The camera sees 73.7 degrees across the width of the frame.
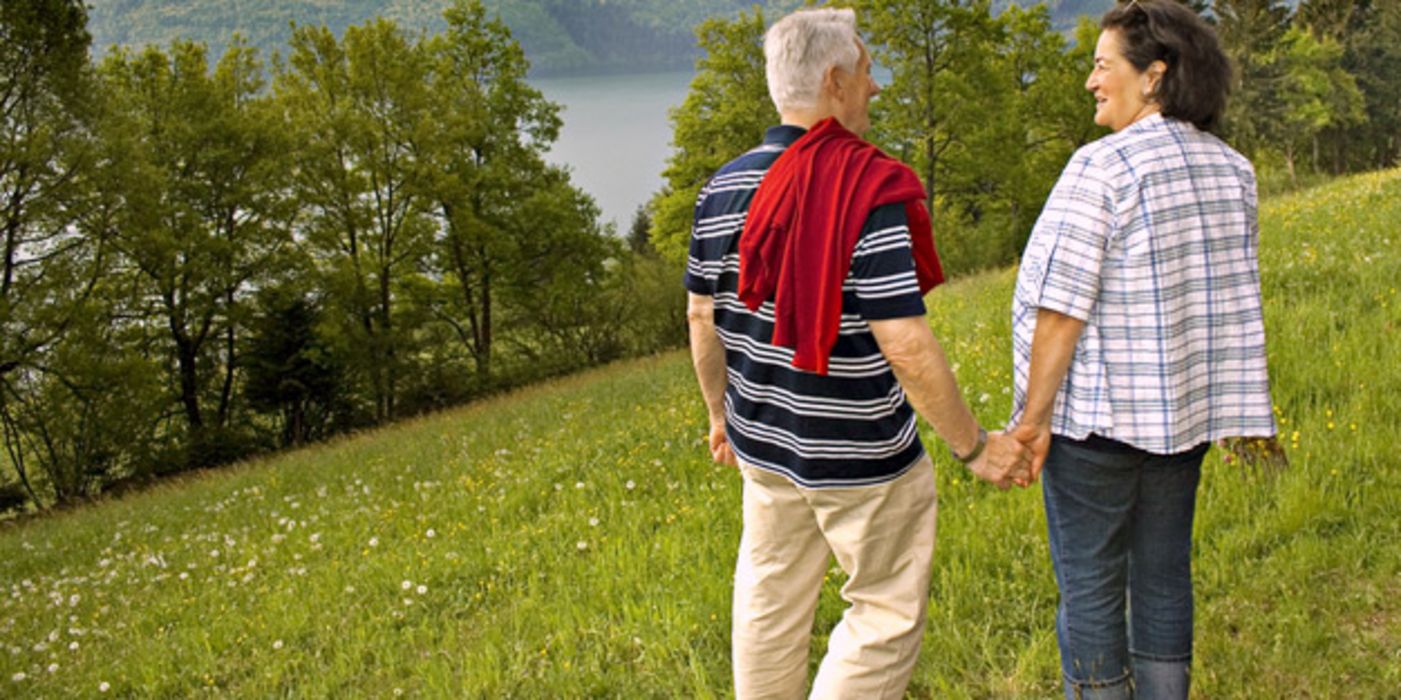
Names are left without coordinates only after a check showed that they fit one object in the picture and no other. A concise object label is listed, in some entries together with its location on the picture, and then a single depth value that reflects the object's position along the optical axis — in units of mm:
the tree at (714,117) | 31141
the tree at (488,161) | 28891
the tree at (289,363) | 27453
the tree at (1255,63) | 47375
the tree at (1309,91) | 45625
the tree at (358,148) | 26109
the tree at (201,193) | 23594
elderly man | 2471
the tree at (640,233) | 55094
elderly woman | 2535
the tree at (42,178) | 17422
